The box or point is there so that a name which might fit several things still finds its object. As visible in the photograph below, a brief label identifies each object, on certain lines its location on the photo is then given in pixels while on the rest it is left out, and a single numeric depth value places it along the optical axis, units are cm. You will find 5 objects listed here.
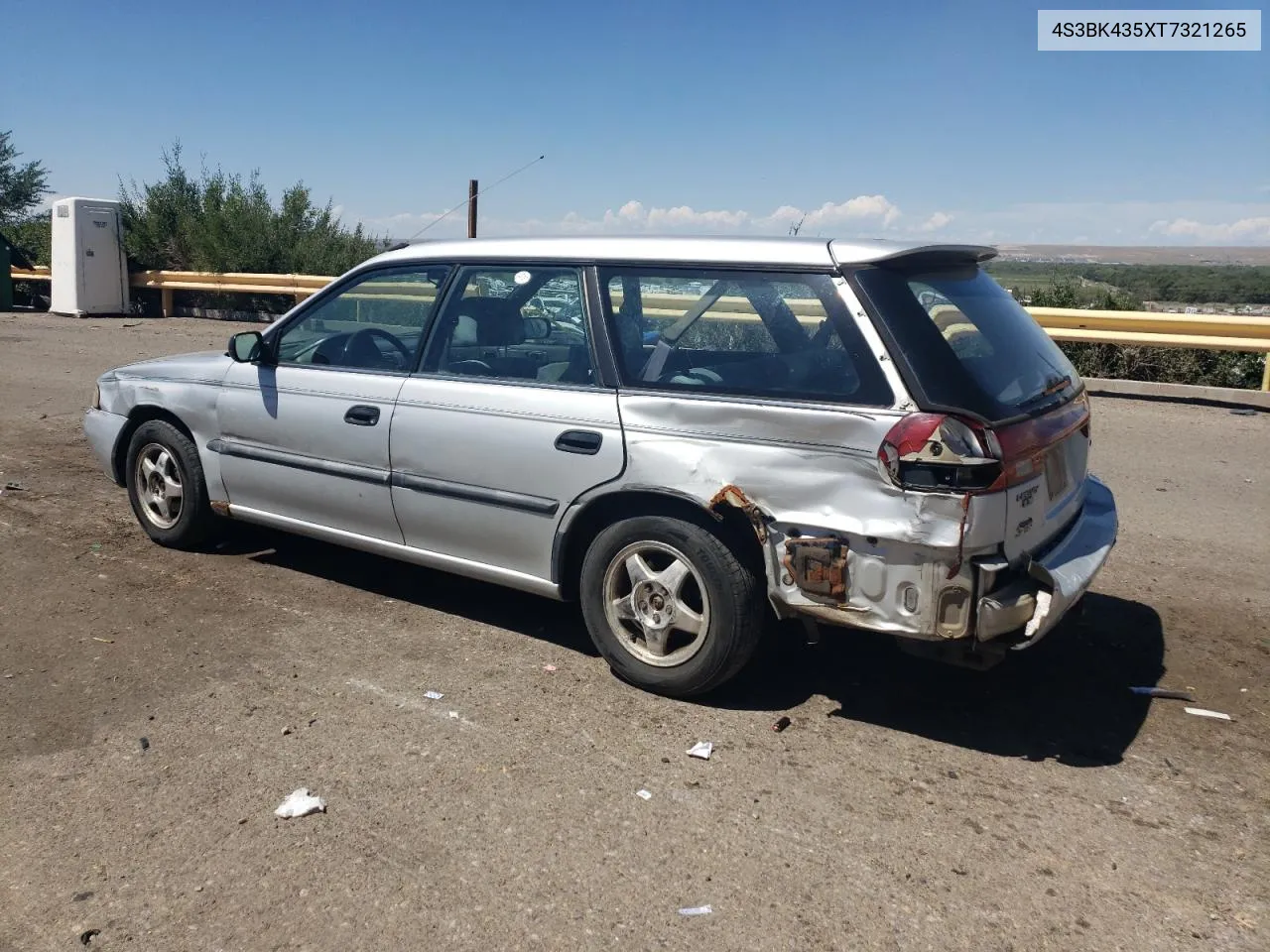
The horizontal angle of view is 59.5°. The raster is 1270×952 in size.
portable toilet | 1966
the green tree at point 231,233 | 2119
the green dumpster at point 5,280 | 2123
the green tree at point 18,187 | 3297
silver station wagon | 375
